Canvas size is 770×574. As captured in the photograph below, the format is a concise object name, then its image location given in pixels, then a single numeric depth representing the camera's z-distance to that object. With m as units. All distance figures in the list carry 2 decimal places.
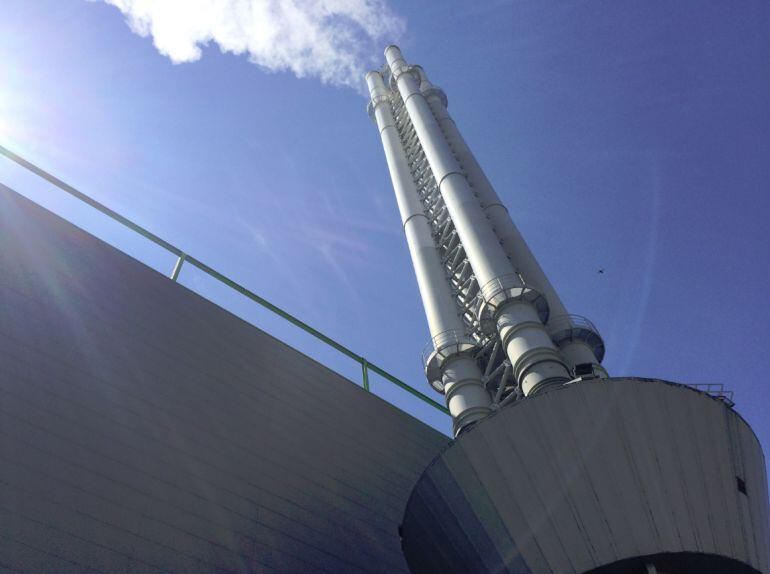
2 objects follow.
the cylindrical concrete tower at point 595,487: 9.61
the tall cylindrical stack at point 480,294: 15.62
